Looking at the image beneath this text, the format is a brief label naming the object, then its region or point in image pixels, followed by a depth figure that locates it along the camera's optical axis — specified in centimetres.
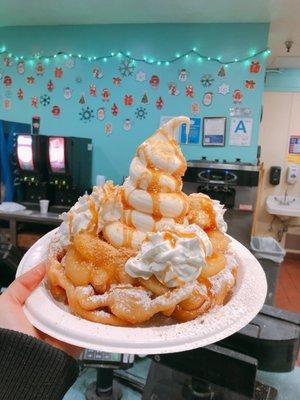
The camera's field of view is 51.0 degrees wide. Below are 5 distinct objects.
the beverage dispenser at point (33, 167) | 336
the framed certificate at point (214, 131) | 359
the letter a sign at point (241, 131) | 351
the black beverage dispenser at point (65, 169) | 332
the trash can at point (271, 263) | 275
